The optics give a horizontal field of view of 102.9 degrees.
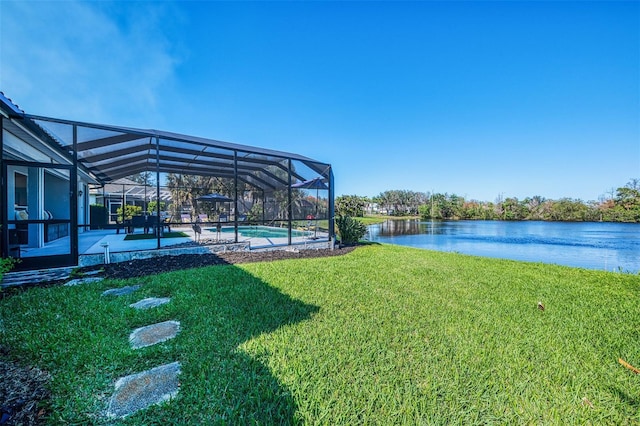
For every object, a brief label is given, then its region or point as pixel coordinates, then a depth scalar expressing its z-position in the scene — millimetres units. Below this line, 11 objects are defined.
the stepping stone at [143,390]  1598
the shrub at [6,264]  3353
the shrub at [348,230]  10789
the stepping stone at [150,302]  3309
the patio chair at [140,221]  7777
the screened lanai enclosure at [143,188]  5164
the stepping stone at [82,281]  4191
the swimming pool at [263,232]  9793
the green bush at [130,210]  13004
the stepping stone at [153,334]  2399
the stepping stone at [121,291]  3771
